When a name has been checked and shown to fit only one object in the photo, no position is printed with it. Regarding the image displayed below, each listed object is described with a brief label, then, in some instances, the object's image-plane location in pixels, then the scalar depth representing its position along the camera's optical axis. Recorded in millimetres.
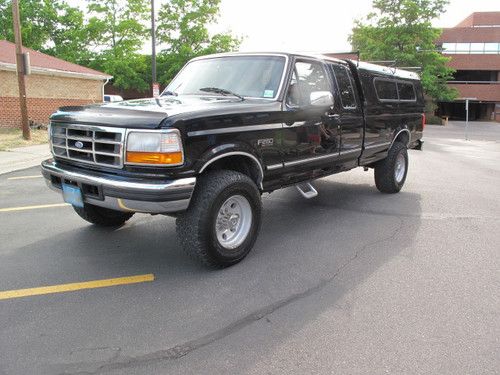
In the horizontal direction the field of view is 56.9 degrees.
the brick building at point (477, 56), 53094
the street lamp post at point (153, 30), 19966
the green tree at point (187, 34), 34375
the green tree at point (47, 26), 35125
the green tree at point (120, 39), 33500
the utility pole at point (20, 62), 13455
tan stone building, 17719
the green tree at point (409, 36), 40062
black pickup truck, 3709
